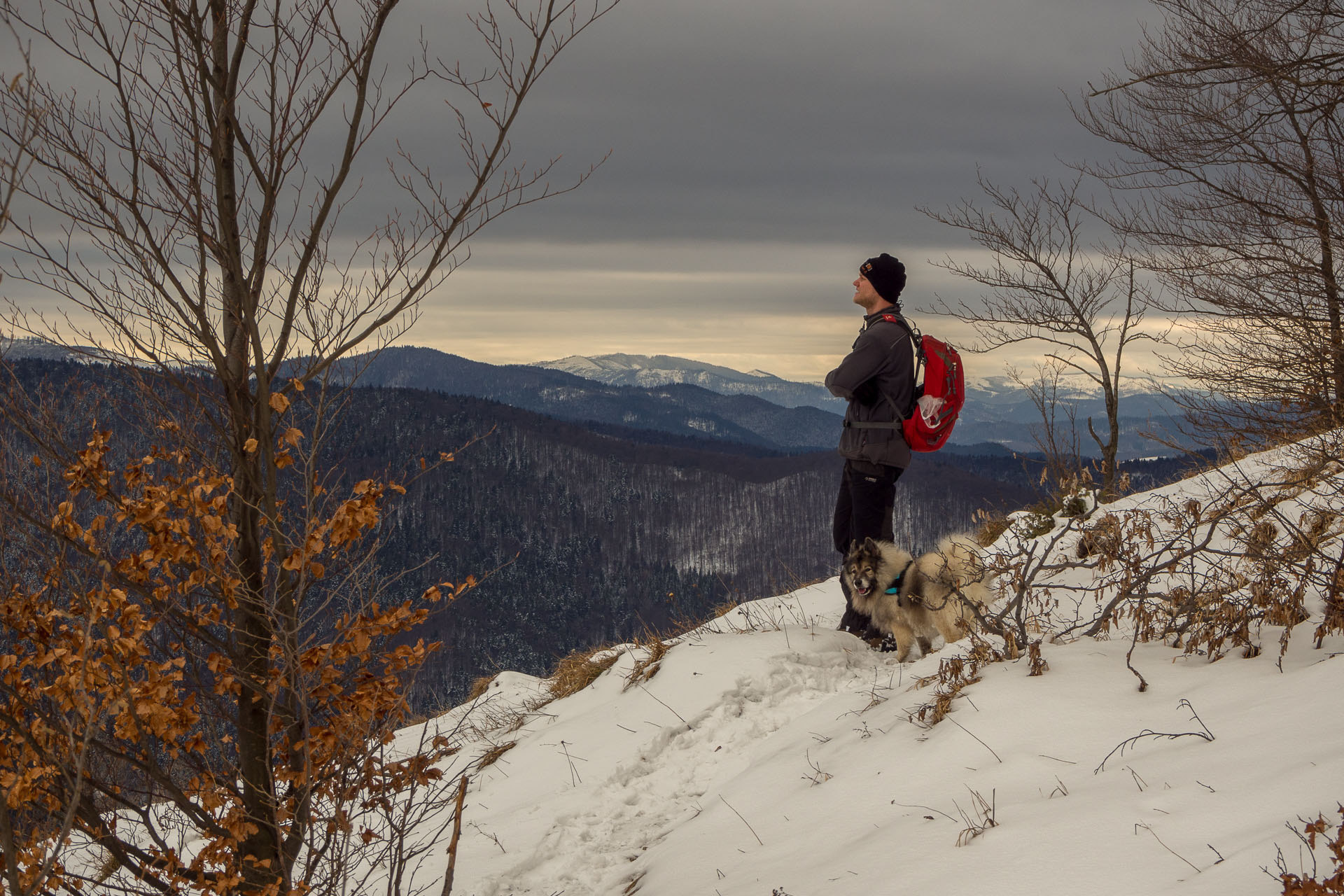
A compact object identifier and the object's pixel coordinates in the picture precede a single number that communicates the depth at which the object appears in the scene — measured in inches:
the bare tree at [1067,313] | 620.9
